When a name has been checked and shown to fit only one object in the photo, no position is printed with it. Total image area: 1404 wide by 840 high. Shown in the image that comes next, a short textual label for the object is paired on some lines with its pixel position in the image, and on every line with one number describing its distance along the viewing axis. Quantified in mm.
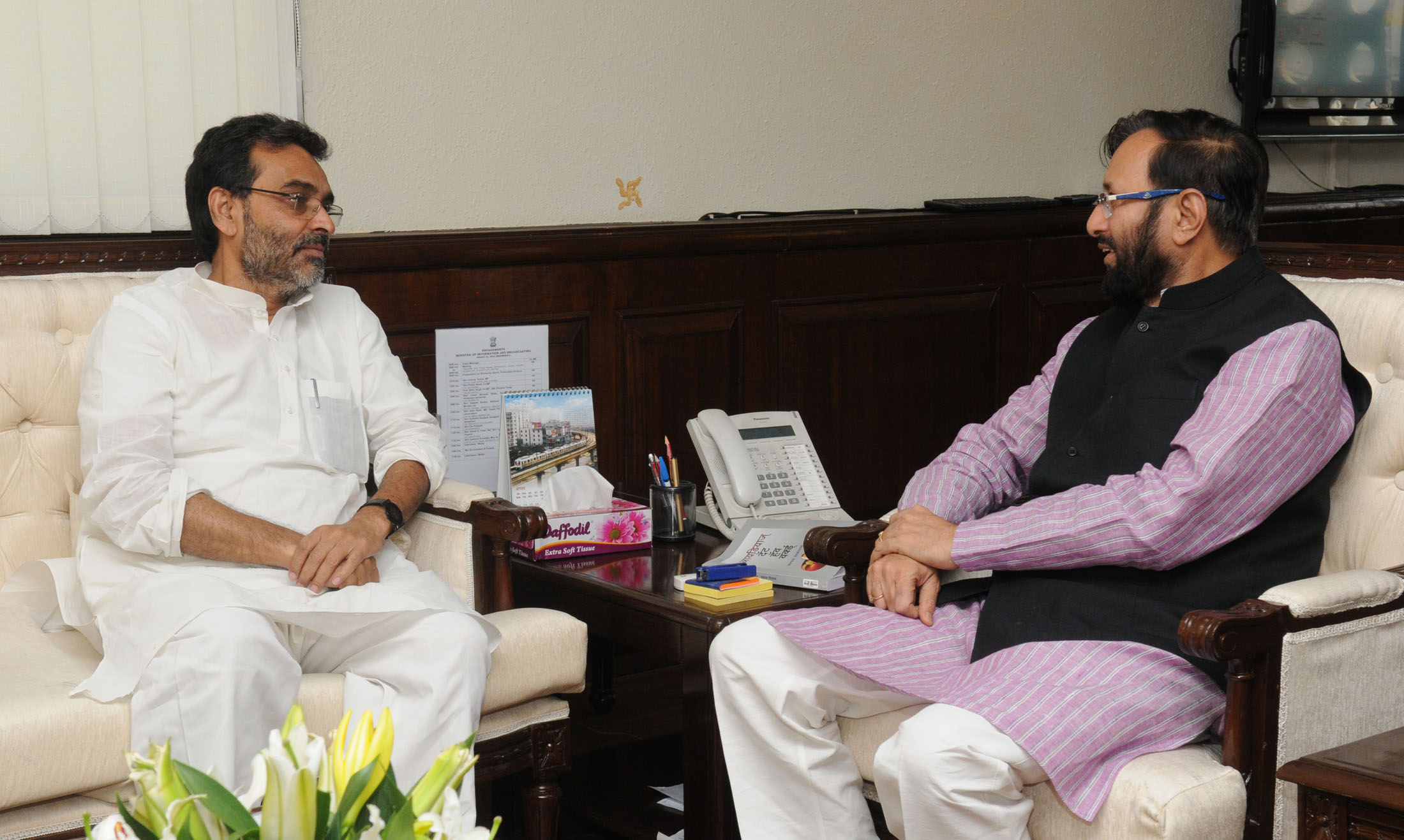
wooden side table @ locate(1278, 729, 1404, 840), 1598
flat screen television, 4859
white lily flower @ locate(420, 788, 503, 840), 1071
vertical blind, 2674
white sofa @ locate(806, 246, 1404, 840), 1771
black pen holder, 2850
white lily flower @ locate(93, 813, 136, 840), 1040
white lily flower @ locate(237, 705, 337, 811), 1008
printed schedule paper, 3109
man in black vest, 1883
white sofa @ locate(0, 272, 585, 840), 1915
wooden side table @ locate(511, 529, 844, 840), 2312
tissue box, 2740
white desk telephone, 2805
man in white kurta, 2055
